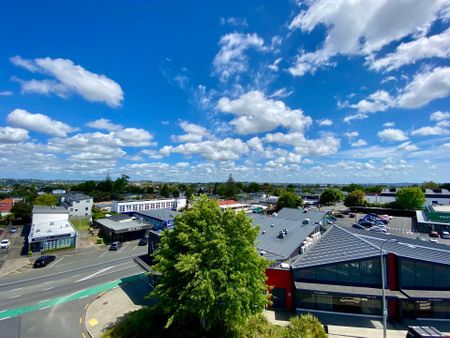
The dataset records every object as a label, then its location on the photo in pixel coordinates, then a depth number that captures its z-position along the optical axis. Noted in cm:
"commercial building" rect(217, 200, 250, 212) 9648
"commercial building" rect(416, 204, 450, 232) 5512
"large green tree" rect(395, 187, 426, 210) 7400
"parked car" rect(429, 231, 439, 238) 5007
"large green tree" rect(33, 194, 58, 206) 8681
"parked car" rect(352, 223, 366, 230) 5484
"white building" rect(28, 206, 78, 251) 4656
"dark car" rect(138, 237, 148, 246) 5178
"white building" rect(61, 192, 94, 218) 8550
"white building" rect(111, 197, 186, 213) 9024
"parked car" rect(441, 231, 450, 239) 4929
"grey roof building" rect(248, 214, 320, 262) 2711
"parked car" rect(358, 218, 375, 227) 5813
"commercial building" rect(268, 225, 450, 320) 2189
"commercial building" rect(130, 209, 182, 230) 5674
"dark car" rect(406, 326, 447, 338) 1748
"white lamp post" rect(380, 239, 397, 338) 1733
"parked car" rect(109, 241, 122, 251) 4784
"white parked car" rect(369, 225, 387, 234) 5280
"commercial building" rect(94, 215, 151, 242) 5484
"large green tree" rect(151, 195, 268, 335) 1568
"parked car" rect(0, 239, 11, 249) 4781
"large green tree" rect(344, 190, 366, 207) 8362
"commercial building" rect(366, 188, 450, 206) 8656
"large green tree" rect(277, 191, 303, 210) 7750
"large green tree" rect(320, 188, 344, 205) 10081
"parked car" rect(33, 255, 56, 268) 3866
